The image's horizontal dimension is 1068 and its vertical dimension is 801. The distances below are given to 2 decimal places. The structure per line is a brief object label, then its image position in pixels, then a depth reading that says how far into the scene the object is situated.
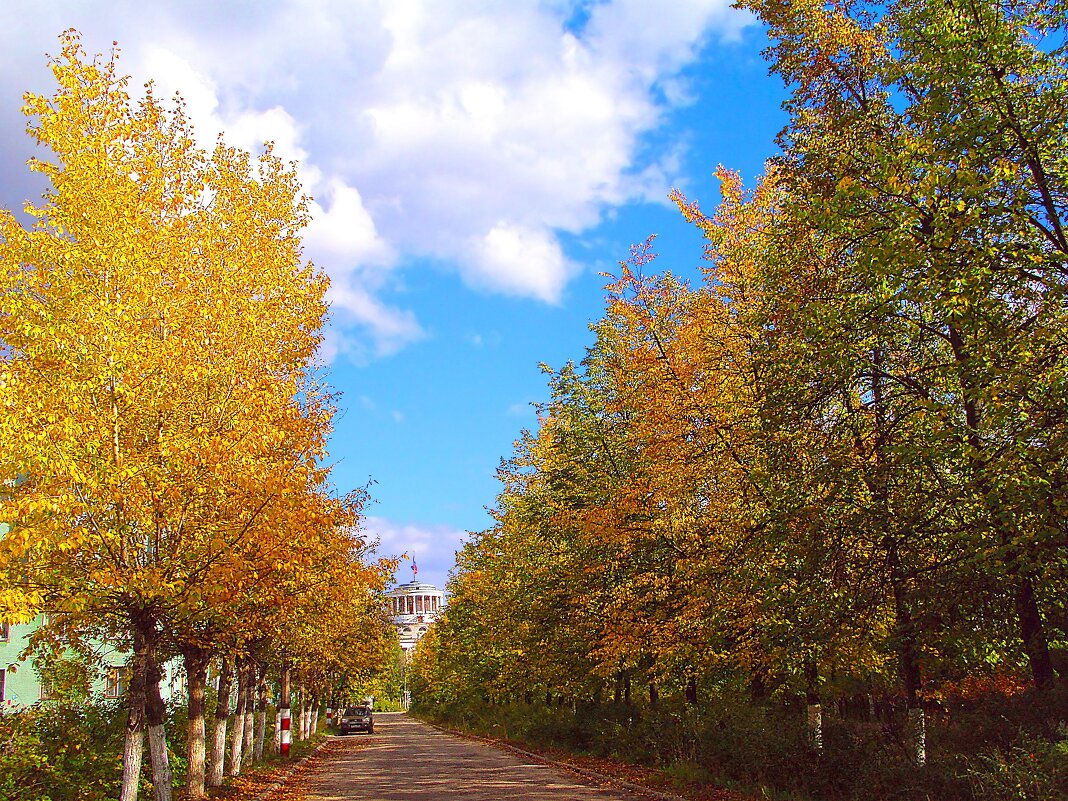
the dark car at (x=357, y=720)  55.97
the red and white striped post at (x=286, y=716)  28.56
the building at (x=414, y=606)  154.31
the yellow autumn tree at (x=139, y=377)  10.71
